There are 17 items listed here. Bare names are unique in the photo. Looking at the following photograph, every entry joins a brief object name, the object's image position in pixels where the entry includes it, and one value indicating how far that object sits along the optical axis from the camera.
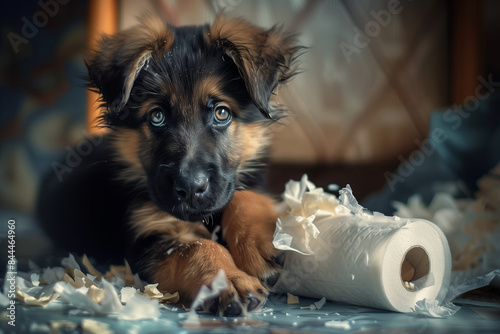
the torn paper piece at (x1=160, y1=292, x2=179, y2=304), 1.11
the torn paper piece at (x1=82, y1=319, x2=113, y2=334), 1.04
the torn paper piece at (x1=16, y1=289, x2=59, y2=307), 1.10
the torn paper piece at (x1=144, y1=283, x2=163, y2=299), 1.11
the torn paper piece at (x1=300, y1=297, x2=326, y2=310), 1.12
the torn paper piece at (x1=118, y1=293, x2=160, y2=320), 1.07
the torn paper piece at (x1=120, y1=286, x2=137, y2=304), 1.09
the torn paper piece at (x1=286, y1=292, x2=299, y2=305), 1.14
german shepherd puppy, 1.12
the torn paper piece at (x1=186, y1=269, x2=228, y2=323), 1.07
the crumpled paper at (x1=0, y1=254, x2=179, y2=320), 1.08
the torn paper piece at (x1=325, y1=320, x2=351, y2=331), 1.06
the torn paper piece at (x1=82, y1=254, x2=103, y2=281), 1.20
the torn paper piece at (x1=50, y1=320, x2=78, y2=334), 1.04
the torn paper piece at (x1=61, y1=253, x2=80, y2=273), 1.21
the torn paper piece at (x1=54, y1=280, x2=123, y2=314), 1.08
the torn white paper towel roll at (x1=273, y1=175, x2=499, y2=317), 1.13
